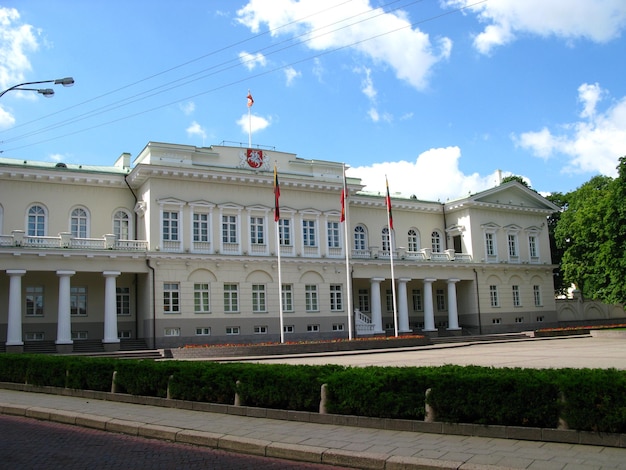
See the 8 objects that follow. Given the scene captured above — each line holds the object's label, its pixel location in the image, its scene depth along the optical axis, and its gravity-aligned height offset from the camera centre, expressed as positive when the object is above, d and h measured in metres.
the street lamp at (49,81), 20.36 +8.18
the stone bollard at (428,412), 11.02 -1.72
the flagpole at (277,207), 35.66 +6.67
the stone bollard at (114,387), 16.51 -1.57
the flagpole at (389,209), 39.50 +6.92
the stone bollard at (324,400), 12.36 -1.60
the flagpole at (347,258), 37.57 +3.68
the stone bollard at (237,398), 13.71 -1.65
